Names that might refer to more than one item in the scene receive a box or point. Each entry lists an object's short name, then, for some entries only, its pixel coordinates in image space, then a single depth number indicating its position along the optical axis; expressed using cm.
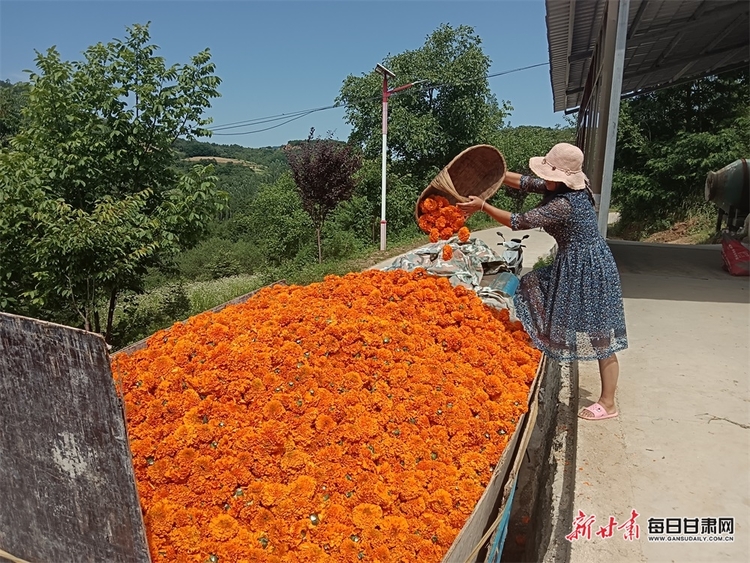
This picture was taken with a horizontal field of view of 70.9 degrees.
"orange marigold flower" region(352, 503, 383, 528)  160
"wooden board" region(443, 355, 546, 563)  152
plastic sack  649
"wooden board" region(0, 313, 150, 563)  133
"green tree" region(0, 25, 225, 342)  496
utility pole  1102
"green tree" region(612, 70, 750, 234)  1255
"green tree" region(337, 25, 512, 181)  1745
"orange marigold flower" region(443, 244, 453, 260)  408
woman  270
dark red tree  1094
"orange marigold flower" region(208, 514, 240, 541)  154
